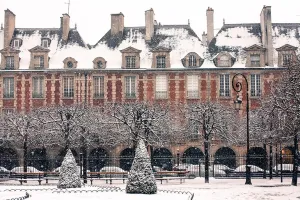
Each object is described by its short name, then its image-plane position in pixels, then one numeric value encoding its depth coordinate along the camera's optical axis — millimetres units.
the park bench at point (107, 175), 25523
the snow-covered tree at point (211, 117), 30172
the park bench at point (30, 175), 25027
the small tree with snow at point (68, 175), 18609
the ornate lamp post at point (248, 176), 22683
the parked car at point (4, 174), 27659
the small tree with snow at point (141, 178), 16094
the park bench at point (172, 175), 24559
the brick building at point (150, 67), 37250
